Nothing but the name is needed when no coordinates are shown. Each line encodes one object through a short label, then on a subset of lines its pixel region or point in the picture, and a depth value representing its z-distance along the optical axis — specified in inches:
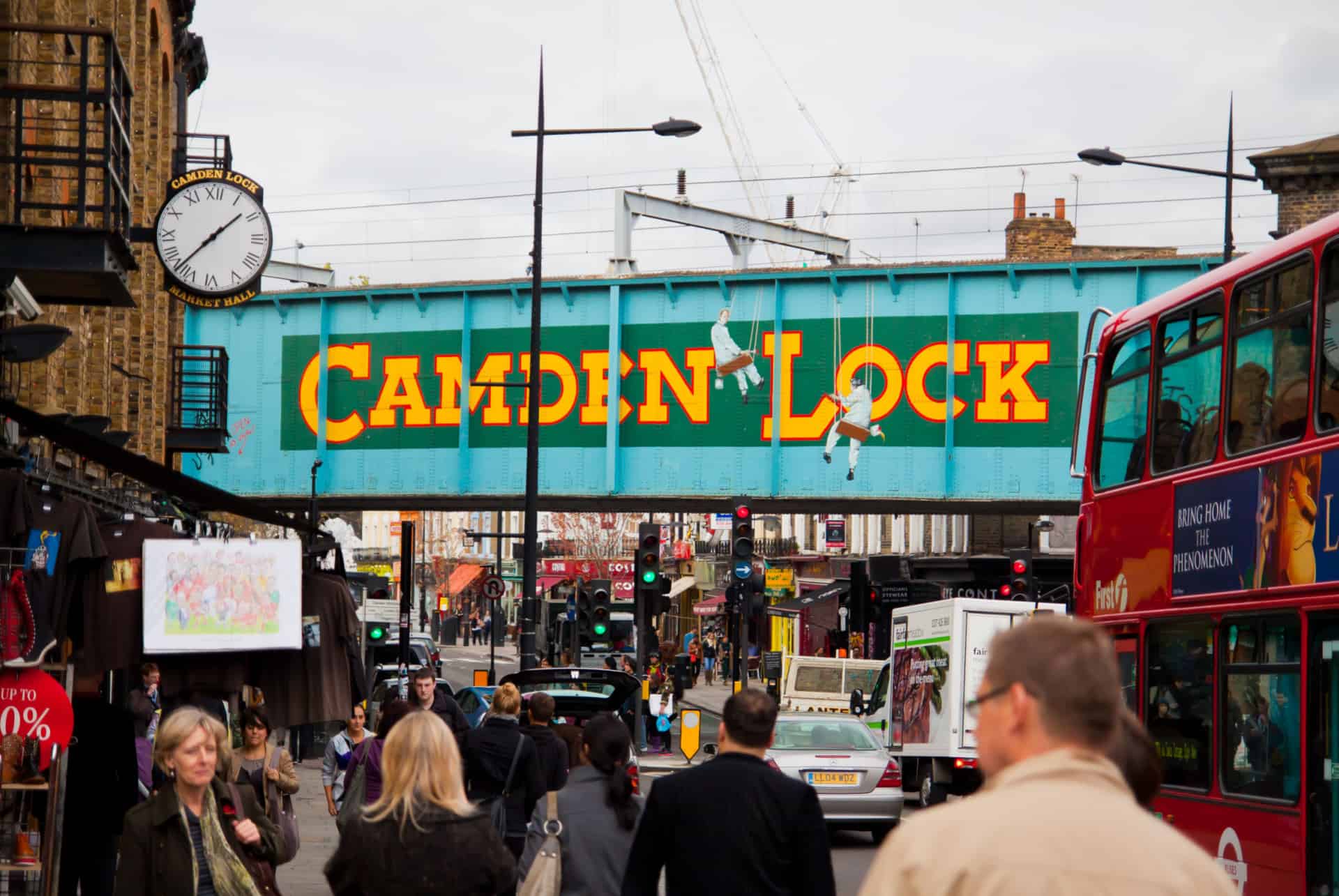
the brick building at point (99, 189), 515.5
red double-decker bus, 376.8
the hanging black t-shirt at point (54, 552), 443.2
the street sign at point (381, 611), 2171.0
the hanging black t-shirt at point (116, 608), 474.0
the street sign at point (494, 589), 1786.3
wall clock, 780.0
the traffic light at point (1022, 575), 1267.2
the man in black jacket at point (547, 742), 438.0
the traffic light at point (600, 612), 1288.1
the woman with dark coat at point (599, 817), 307.9
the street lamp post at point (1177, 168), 999.6
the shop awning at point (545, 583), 3863.2
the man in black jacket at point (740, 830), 242.5
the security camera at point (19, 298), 492.7
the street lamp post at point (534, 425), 1040.8
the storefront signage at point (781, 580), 2839.6
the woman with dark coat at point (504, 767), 407.2
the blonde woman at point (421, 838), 220.2
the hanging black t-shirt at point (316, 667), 544.7
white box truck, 960.9
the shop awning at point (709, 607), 2913.4
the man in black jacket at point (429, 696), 514.1
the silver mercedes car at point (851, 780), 796.6
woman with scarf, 256.2
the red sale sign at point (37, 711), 418.6
